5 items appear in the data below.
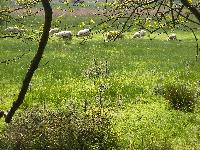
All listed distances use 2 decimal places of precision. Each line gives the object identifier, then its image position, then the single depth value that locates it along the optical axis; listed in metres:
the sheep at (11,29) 39.84
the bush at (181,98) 15.88
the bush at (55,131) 10.43
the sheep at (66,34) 34.83
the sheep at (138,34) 39.39
